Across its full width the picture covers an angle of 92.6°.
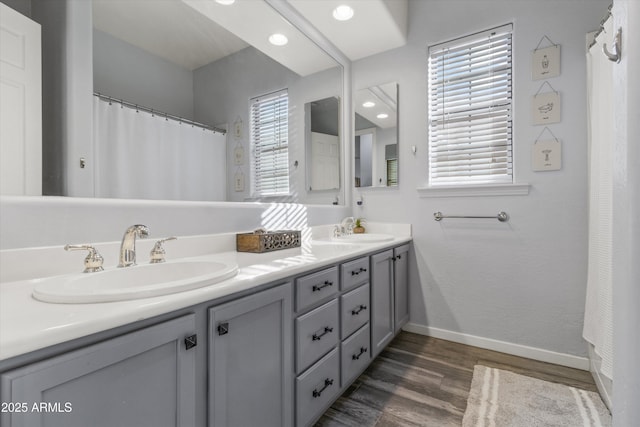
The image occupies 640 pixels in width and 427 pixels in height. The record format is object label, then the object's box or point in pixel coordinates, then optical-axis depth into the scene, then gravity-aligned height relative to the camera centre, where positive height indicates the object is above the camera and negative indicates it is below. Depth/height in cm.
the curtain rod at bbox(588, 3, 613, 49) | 144 +92
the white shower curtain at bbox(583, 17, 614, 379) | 142 +4
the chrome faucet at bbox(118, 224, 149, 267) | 107 -12
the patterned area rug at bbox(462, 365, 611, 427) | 144 -100
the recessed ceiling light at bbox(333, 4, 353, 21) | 210 +139
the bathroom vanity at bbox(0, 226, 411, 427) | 57 -36
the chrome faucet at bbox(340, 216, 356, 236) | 256 -13
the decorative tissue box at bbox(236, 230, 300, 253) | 155 -16
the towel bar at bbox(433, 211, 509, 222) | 210 -5
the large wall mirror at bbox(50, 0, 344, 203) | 117 +59
